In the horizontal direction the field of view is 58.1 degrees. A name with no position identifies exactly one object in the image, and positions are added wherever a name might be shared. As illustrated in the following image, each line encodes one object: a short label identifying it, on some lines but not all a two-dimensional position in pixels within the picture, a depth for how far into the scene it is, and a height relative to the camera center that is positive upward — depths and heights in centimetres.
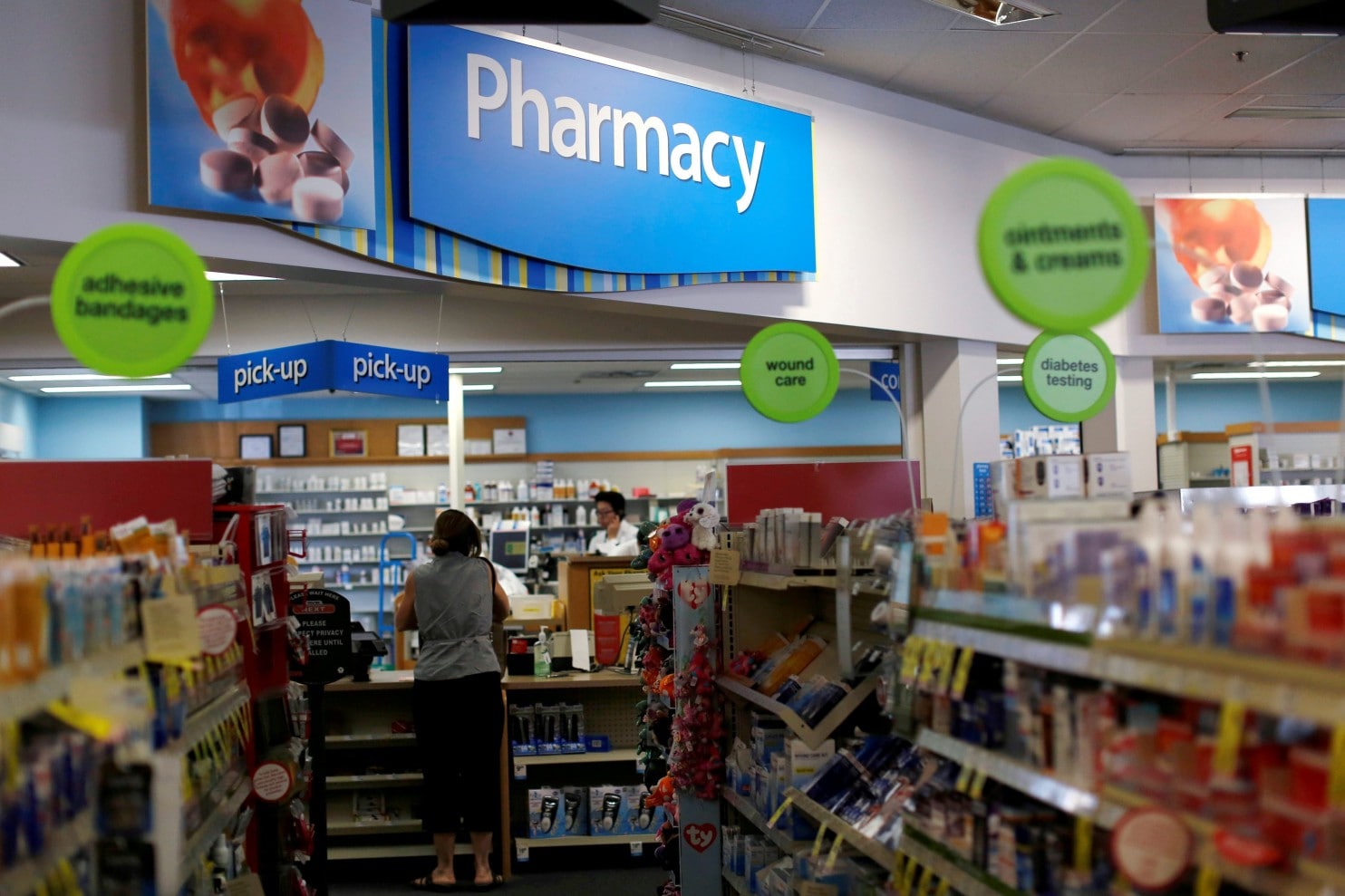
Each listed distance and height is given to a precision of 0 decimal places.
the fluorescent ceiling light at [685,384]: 1382 +115
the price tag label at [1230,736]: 162 -36
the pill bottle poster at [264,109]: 505 +169
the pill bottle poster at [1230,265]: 938 +160
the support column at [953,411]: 843 +46
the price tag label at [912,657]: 263 -39
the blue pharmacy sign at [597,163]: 599 +177
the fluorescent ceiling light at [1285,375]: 1410 +111
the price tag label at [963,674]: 235 -38
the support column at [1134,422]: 951 +39
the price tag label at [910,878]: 270 -90
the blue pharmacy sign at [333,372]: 610 +63
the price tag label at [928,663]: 255 -39
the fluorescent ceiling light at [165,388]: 1234 +112
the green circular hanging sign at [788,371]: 431 +39
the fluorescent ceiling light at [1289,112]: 889 +263
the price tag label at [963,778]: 238 -60
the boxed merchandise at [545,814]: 650 -176
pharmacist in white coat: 947 -28
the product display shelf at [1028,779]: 191 -54
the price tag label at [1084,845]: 204 -63
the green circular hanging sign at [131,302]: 274 +45
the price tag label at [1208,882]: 168 -57
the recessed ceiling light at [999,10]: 678 +264
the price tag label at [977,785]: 236 -60
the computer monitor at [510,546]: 1077 -54
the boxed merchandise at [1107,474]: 316 +0
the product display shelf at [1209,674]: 146 -28
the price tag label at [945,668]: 246 -39
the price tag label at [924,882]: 262 -88
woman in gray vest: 607 -104
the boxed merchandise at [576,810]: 655 -176
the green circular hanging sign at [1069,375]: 419 +35
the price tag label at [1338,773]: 145 -37
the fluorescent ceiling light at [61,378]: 1089 +111
